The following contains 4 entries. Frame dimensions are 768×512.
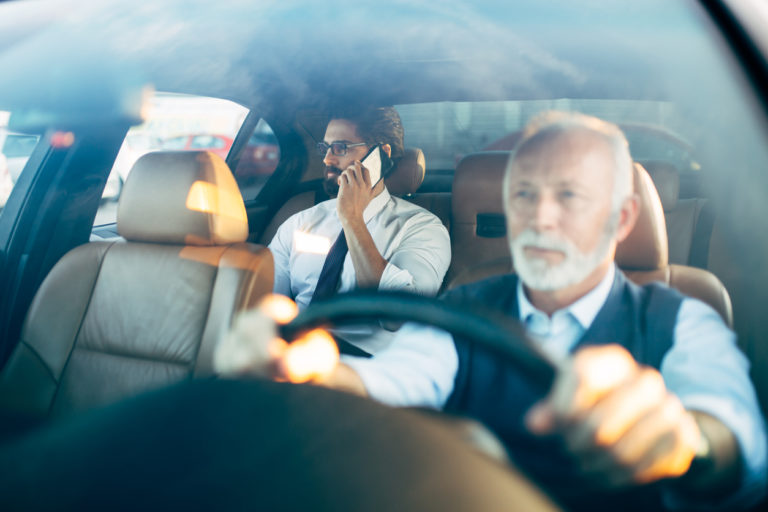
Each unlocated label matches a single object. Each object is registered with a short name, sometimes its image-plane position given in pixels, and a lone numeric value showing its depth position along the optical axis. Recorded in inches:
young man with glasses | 64.5
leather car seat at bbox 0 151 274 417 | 61.0
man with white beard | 26.6
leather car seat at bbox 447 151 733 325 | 34.3
